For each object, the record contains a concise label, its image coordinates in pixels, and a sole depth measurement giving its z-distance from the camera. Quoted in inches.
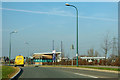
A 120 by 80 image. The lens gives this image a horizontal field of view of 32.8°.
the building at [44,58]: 3036.7
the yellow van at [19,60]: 2007.9
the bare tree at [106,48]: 1835.6
